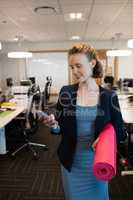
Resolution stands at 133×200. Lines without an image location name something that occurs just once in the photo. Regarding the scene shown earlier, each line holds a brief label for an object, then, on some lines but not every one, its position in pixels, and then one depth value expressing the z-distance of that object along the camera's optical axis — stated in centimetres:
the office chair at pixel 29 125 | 257
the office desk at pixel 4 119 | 243
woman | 97
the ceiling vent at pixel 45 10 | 258
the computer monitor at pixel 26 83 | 494
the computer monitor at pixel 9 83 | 490
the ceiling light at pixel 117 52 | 346
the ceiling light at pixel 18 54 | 365
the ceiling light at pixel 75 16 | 293
